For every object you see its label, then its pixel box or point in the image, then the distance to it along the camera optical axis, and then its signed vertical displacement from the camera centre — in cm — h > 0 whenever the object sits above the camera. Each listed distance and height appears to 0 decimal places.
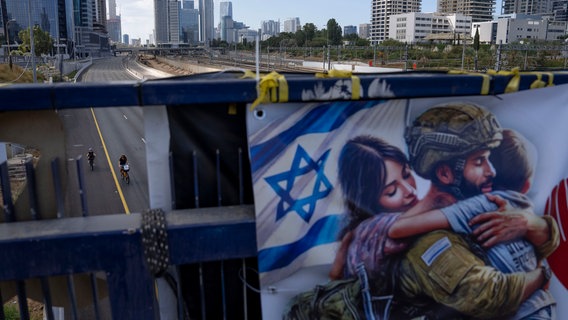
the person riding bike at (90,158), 2507 -525
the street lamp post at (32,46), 2238 +7
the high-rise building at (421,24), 11981 +641
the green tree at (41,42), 7156 +82
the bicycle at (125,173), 2283 -542
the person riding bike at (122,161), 2242 -481
